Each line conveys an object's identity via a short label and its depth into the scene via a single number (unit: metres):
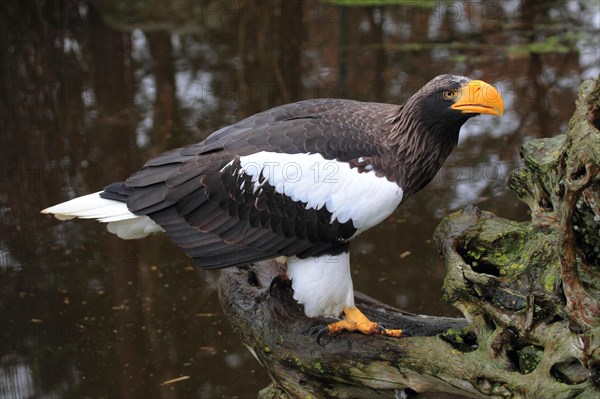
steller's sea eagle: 7.98
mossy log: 6.61
